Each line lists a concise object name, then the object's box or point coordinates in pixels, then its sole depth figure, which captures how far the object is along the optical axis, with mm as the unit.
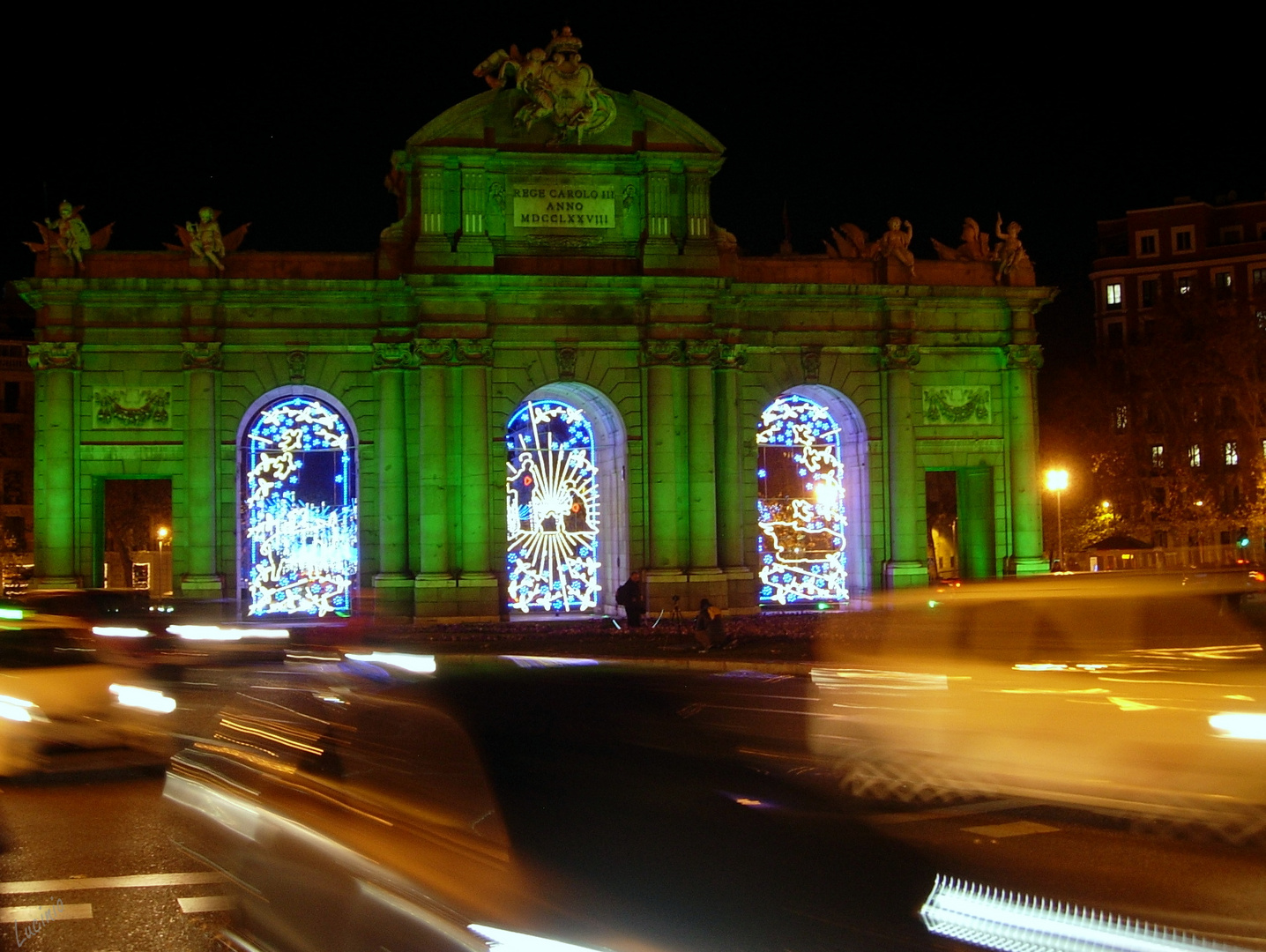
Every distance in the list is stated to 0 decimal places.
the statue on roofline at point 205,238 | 34844
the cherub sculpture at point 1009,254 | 38531
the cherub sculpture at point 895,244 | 37500
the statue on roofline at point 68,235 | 34781
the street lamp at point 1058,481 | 54719
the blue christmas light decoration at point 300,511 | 35875
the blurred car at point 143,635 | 18703
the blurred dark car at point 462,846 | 5586
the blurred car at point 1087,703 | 11812
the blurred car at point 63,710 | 14047
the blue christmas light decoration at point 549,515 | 36406
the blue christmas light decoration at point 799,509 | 37750
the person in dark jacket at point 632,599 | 32812
